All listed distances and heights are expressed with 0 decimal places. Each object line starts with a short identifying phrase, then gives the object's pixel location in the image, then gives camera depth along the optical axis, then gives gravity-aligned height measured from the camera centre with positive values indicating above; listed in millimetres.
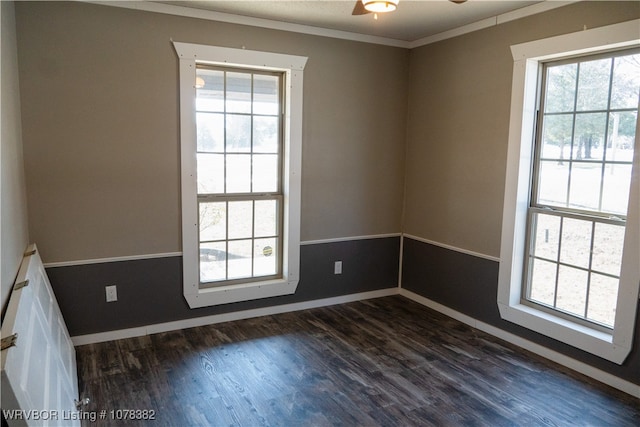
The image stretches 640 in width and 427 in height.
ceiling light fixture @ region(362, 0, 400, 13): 1965 +686
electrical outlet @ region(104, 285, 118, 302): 3354 -1037
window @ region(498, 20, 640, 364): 2781 -186
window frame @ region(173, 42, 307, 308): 3439 -98
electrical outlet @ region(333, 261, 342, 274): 4285 -1023
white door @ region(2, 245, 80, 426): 1491 -859
